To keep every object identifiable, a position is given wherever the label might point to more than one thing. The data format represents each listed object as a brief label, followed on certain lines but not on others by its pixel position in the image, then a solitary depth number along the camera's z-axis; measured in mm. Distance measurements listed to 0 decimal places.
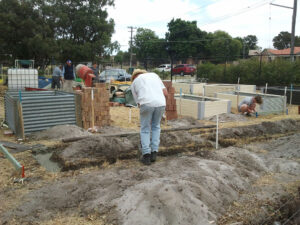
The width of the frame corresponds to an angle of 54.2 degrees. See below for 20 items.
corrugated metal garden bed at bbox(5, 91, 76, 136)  6828
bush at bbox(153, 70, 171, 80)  26325
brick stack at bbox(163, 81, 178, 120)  9523
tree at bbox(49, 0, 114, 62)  26109
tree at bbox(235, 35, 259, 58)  86200
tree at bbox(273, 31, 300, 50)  75562
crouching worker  10547
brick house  48969
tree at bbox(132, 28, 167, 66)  58812
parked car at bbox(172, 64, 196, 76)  35084
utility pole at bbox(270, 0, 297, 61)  21594
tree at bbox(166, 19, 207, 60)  55594
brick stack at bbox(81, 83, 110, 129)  7748
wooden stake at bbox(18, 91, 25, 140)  6713
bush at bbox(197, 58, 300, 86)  17375
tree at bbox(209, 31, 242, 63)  54394
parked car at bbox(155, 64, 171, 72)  36181
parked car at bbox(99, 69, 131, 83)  19130
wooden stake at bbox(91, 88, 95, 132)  7484
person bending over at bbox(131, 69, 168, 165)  4605
